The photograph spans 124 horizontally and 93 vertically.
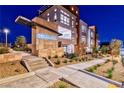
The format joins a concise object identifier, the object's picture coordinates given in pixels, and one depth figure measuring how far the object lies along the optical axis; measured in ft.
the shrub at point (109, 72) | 7.34
